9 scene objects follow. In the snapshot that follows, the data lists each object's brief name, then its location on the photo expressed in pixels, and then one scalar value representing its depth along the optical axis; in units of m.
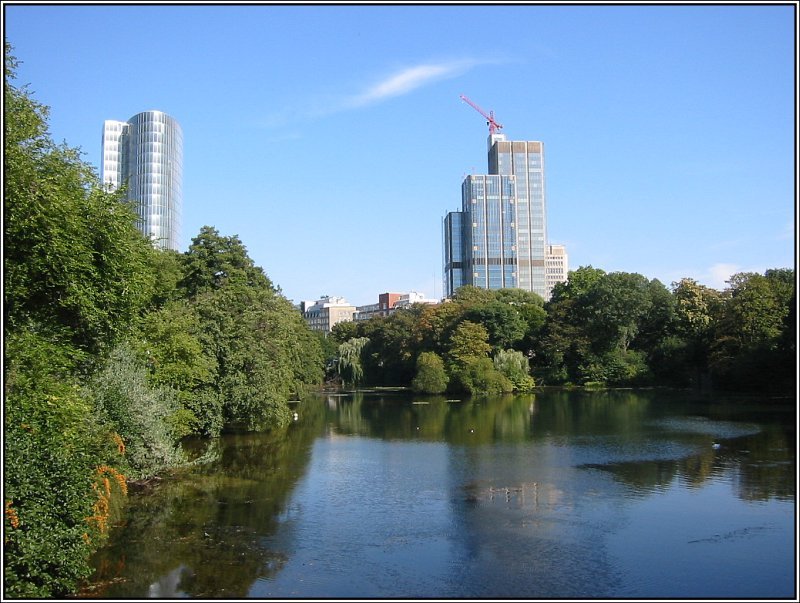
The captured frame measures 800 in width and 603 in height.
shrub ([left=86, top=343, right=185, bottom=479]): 21.27
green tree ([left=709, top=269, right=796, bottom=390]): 55.94
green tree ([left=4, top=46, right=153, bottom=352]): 15.12
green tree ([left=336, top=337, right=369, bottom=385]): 83.62
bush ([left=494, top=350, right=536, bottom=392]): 72.00
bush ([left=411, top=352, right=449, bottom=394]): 71.12
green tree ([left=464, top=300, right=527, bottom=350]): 77.31
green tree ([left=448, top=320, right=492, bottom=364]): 73.06
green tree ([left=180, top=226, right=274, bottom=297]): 41.34
